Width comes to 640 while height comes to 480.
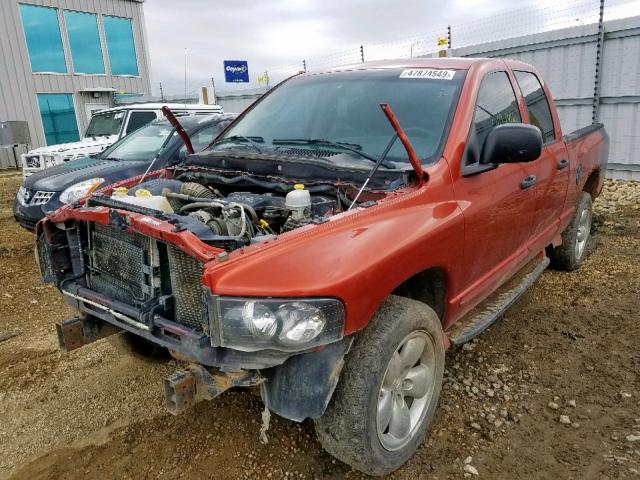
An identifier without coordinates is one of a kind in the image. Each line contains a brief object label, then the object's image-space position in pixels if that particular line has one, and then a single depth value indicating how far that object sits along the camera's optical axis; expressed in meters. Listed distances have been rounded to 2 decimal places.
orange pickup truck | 1.96
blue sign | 14.28
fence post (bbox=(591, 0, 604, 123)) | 8.64
